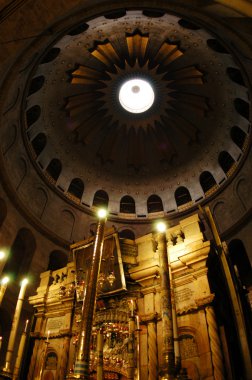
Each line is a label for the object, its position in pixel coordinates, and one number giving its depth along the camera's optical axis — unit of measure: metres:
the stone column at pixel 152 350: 7.82
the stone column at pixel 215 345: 6.79
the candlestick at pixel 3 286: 7.01
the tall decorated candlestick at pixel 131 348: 5.75
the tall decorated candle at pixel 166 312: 4.27
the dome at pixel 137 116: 17.47
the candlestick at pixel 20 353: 6.24
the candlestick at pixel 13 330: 5.54
